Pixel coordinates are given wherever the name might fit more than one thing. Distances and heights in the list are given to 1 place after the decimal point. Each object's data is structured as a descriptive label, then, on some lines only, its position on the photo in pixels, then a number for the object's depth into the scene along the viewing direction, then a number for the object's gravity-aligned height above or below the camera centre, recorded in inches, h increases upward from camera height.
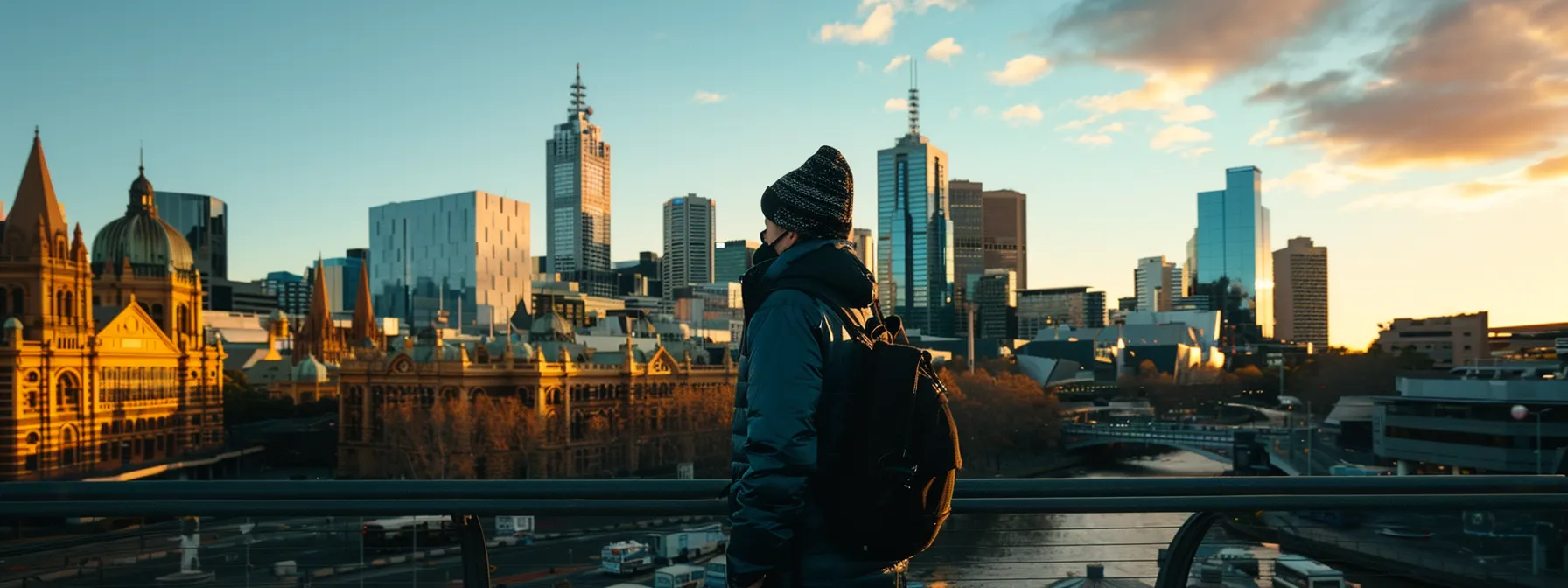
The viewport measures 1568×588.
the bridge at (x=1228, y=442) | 2139.5 -314.1
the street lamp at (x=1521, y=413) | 1482.5 -148.7
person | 91.7 -7.1
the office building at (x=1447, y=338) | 4589.1 -118.6
